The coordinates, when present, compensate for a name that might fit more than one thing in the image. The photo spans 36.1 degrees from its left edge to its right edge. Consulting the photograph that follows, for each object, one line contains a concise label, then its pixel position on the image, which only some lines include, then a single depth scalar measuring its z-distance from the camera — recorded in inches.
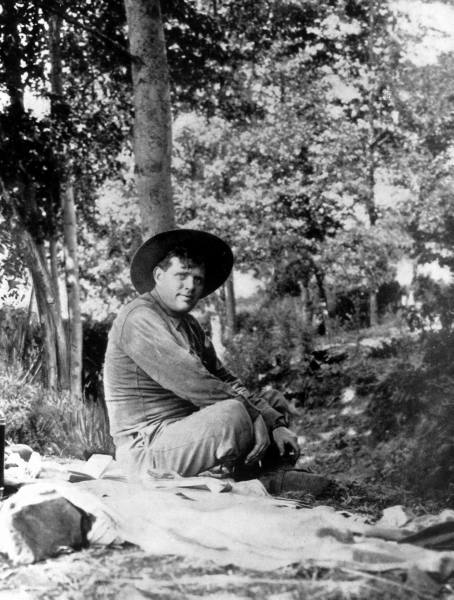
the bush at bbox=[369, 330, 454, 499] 241.8
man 129.0
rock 92.7
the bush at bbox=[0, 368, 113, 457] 242.7
